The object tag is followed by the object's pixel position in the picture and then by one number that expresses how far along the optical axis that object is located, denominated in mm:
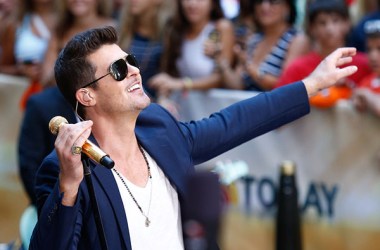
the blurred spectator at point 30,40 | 15015
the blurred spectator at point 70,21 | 14539
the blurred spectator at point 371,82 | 11062
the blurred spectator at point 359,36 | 12711
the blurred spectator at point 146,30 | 14031
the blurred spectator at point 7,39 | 15961
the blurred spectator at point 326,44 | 11918
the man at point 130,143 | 6918
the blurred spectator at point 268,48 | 12961
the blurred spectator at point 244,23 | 14023
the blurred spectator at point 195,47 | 13570
